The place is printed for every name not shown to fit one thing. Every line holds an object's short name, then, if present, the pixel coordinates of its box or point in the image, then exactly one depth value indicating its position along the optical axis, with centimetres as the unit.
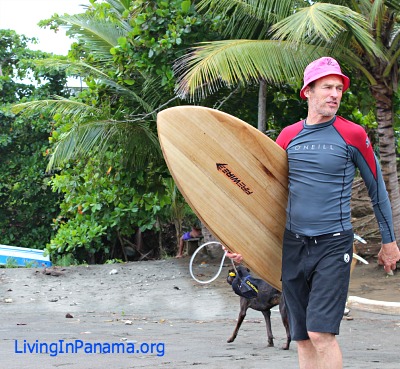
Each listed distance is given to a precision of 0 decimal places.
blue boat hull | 1485
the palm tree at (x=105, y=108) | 1200
